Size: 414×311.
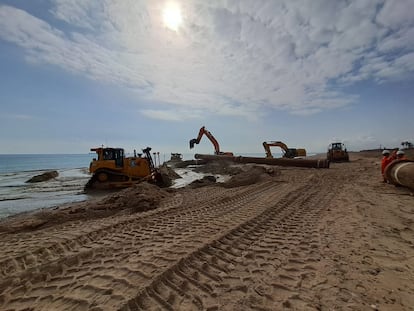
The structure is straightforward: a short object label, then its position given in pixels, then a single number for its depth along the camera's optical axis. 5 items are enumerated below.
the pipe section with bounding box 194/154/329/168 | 21.72
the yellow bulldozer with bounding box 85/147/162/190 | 15.35
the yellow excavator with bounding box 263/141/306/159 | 33.72
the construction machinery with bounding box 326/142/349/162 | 31.16
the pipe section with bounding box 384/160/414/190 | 8.73
